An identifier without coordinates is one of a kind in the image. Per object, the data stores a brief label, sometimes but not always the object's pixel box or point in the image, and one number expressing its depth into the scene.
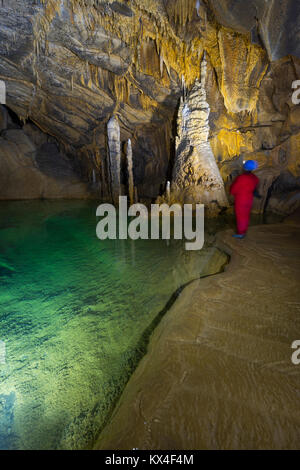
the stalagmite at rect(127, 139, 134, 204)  10.57
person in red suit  4.21
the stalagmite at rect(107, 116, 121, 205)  10.56
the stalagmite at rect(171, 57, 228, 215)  8.12
